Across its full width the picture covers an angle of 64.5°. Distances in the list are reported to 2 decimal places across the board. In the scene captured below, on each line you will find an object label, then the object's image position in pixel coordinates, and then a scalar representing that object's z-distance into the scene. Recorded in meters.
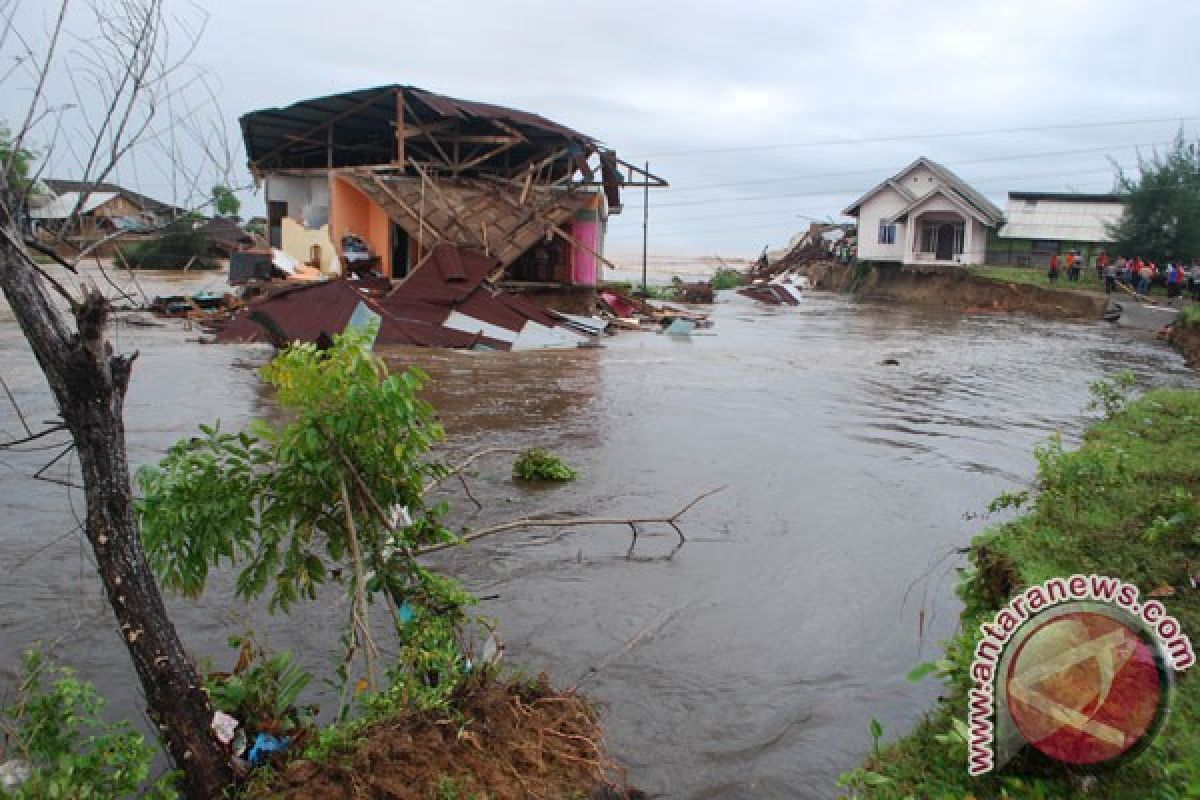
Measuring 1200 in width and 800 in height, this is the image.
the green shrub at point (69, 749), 3.37
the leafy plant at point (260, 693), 3.98
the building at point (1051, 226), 43.88
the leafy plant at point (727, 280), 54.22
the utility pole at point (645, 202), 26.22
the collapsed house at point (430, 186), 22.78
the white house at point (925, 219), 45.47
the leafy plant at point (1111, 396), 10.47
